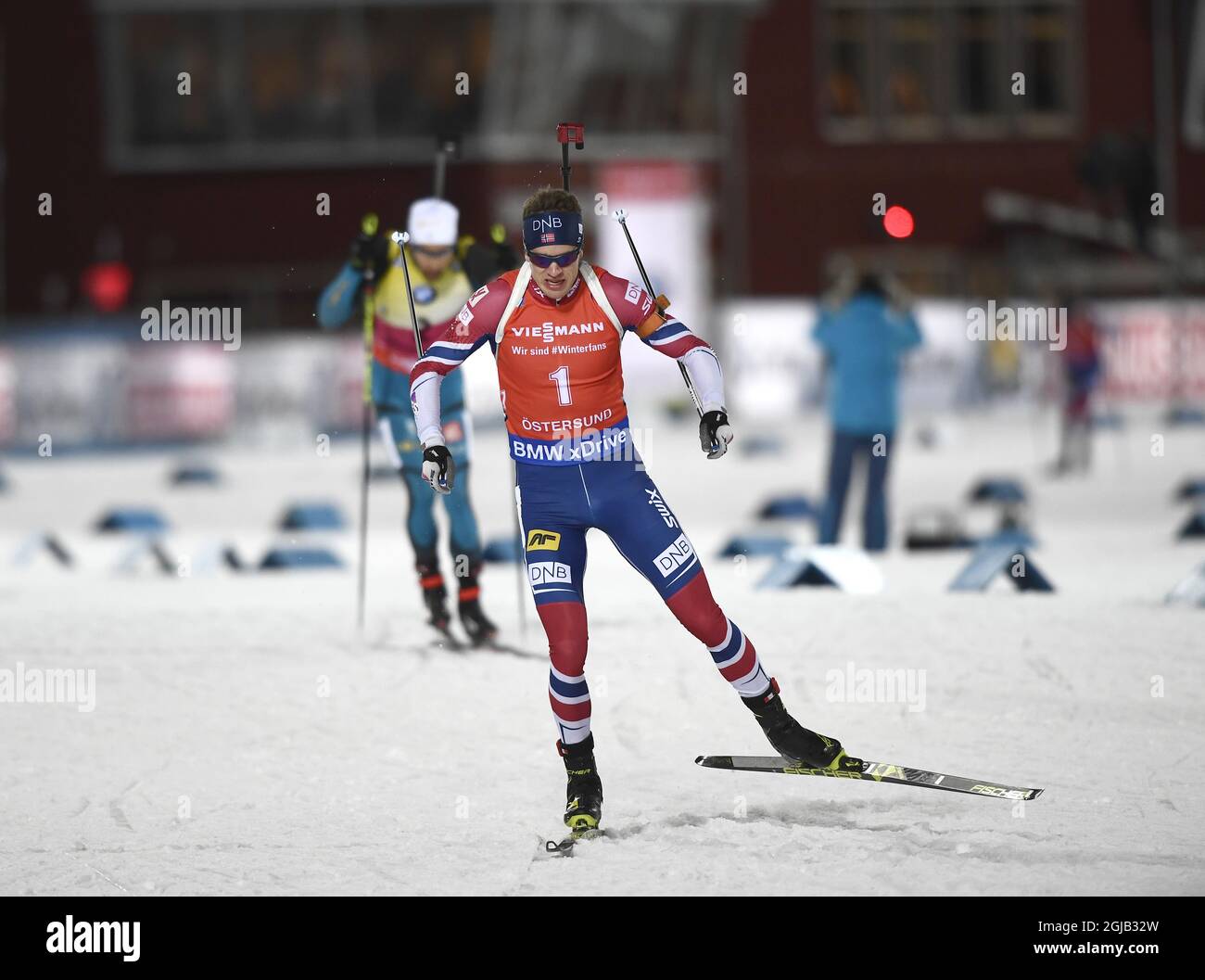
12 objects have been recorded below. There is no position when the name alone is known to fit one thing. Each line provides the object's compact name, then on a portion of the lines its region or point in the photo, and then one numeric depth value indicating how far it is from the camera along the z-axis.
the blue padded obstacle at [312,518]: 16.31
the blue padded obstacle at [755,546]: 13.90
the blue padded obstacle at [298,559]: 13.59
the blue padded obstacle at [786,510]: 16.84
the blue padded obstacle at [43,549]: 14.50
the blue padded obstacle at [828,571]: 11.44
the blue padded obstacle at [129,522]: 16.75
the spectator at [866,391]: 13.11
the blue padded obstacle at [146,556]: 13.79
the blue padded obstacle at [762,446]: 23.06
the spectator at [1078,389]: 19.89
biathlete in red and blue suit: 6.56
